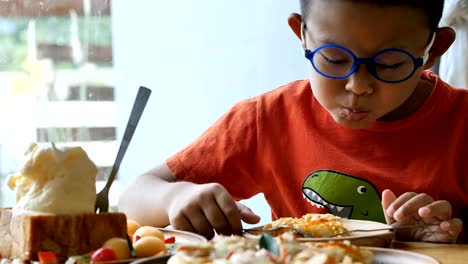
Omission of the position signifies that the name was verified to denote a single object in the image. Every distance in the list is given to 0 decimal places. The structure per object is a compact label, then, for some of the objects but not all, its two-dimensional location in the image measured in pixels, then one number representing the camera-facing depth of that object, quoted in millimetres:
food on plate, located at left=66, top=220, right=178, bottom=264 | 826
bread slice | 872
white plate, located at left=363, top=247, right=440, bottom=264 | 807
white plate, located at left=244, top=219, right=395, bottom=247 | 896
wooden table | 906
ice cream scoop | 893
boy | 1042
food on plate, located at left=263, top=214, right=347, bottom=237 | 952
